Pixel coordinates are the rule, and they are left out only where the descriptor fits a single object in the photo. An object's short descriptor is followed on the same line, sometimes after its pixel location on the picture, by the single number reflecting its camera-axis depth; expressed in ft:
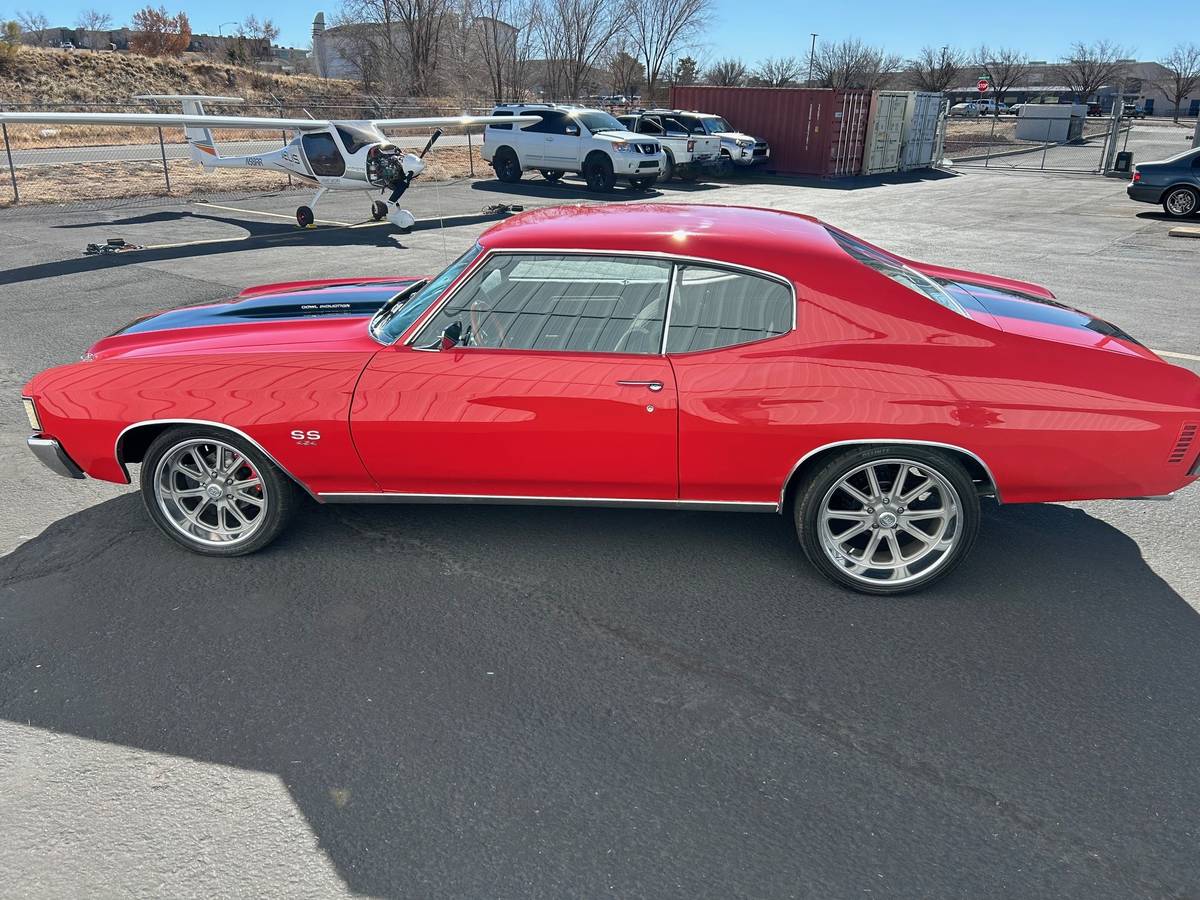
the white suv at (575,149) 71.26
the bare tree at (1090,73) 263.90
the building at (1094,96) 271.69
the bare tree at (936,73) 262.06
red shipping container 91.35
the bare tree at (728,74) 251.19
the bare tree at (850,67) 254.47
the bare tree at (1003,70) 291.58
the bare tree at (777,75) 258.78
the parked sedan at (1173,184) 58.90
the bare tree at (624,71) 193.47
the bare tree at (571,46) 179.52
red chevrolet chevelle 12.23
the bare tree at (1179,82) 288.51
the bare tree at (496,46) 170.40
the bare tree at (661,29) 194.70
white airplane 52.90
